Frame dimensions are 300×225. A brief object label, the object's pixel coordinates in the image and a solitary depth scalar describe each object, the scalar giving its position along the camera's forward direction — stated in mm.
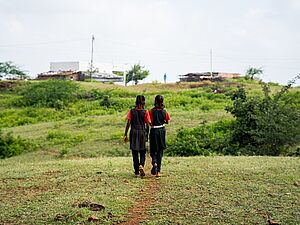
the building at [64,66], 67875
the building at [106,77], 64938
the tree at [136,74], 72750
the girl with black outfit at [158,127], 9641
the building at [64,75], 60944
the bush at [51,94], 37188
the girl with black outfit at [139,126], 9625
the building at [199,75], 62769
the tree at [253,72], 60844
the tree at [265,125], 17438
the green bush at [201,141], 19641
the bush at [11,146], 21058
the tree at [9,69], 53856
